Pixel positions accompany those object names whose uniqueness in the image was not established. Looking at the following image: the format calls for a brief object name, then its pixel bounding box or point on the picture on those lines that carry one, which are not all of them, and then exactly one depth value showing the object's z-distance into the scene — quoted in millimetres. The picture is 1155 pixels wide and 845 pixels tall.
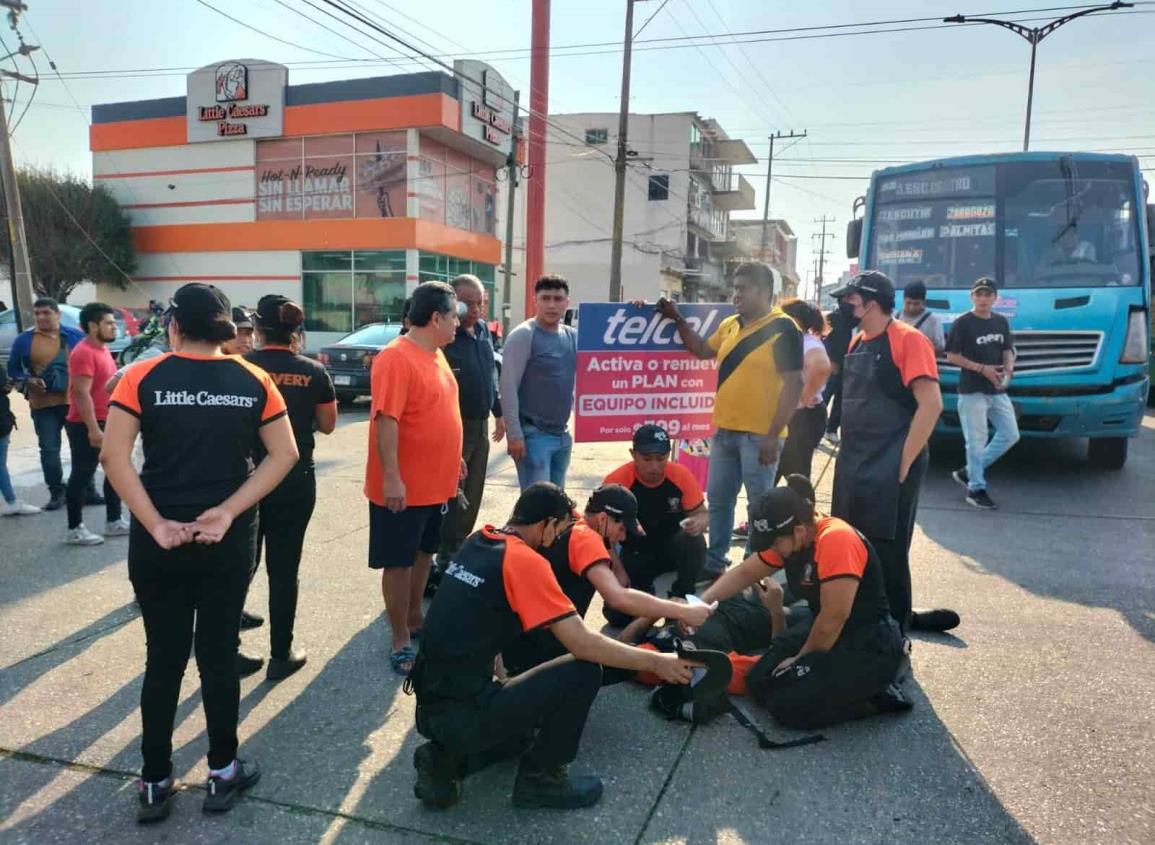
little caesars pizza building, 25328
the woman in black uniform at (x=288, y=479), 3547
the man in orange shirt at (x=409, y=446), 3545
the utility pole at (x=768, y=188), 43881
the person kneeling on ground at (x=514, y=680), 2543
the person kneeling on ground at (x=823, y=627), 3164
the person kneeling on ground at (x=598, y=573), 2840
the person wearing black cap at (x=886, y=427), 3764
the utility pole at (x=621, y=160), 20672
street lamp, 18219
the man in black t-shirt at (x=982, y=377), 6930
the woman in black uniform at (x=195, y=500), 2449
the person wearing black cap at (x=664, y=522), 4477
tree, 27906
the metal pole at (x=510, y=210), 25250
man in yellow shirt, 4484
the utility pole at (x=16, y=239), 15539
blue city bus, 7355
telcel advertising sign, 5523
